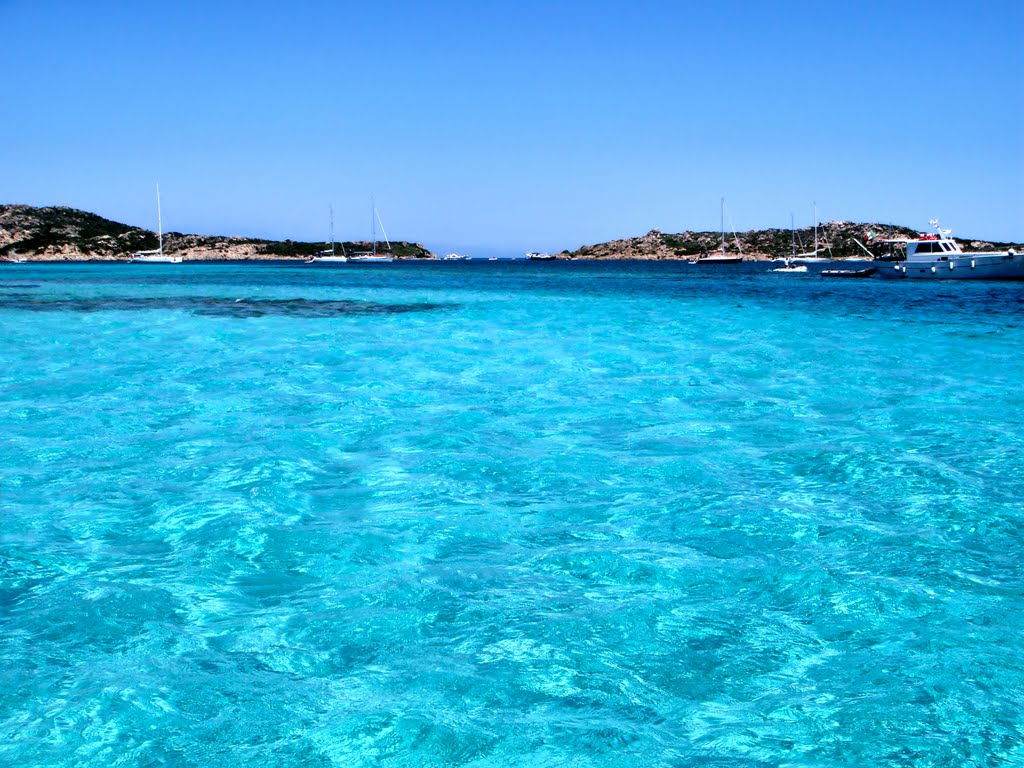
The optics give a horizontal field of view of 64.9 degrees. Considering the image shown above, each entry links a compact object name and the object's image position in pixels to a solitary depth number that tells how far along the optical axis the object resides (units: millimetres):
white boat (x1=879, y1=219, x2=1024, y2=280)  58122
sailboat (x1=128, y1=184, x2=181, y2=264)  131938
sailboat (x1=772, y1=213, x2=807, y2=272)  90738
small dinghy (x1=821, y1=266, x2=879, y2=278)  71875
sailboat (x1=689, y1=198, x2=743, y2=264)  148925
